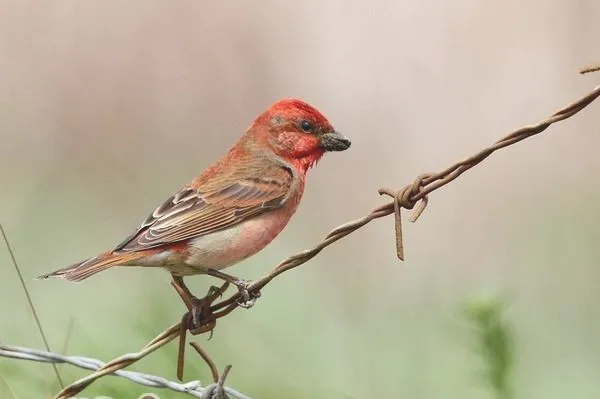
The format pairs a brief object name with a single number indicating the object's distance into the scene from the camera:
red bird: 7.50
